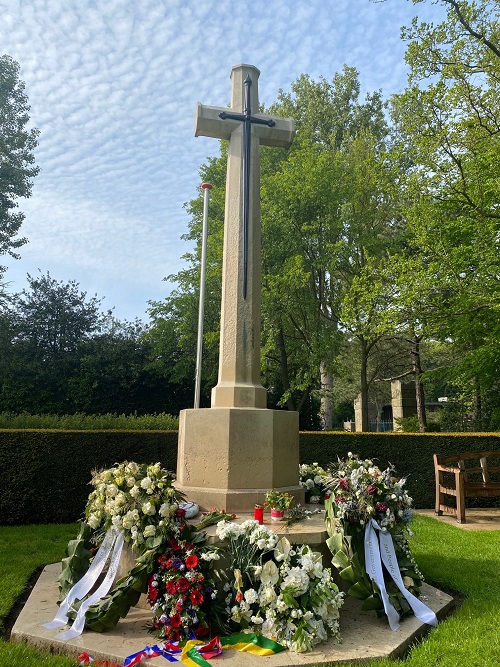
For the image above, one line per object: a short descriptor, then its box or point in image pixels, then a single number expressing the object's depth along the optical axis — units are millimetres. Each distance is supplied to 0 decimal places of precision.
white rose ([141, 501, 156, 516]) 4055
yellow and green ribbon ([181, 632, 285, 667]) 3294
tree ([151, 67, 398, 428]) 17438
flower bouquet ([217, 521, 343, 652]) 3576
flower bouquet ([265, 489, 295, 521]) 4562
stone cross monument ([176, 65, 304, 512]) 4934
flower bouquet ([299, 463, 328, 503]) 5797
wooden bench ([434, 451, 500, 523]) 8805
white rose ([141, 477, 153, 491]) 4223
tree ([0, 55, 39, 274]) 21359
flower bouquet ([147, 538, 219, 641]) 3625
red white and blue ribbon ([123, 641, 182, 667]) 3223
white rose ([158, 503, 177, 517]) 4047
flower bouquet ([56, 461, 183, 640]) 3787
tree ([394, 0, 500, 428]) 12805
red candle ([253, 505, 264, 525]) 4375
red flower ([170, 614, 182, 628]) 3598
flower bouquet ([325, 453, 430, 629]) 4023
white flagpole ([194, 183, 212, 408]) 12295
